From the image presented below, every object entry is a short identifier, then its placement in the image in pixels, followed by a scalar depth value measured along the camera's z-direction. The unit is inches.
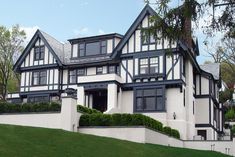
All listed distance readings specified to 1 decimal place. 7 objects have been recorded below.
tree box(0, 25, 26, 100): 2119.8
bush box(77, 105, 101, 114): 1237.7
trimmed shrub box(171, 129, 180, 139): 1438.6
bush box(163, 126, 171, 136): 1351.9
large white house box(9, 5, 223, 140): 1576.0
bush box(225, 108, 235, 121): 2618.1
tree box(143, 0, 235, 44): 624.4
